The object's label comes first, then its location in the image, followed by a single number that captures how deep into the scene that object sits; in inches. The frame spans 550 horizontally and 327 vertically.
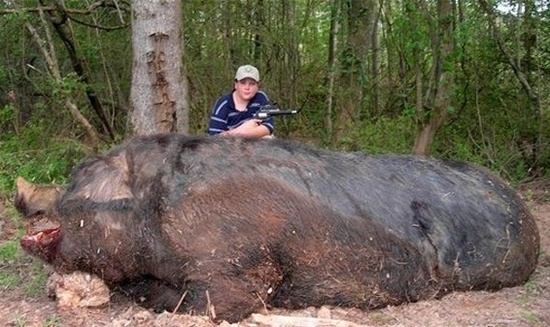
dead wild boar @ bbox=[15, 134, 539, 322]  156.3
